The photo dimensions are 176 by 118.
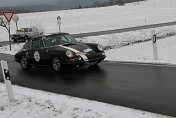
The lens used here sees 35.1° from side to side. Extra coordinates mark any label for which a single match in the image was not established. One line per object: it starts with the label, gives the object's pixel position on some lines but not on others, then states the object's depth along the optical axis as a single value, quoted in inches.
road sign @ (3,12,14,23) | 742.5
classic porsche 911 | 385.4
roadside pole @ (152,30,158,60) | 425.1
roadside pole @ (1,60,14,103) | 272.2
